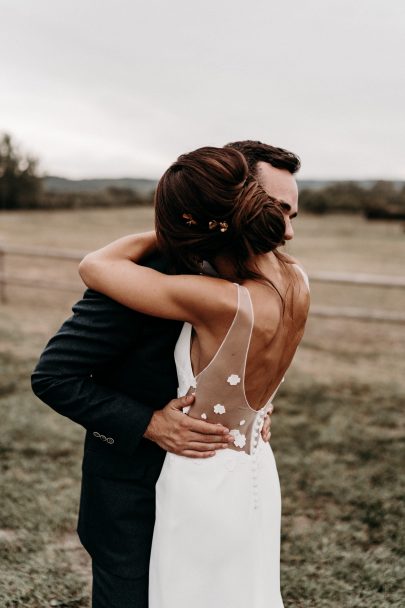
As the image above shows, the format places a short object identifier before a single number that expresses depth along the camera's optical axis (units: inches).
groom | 65.7
